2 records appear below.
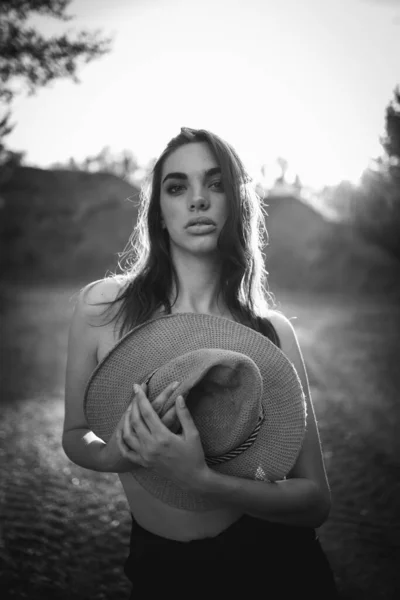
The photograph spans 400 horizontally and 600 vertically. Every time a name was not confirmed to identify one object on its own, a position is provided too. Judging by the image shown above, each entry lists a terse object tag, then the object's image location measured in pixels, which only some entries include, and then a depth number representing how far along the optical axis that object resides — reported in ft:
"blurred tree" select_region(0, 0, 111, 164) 13.82
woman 4.87
